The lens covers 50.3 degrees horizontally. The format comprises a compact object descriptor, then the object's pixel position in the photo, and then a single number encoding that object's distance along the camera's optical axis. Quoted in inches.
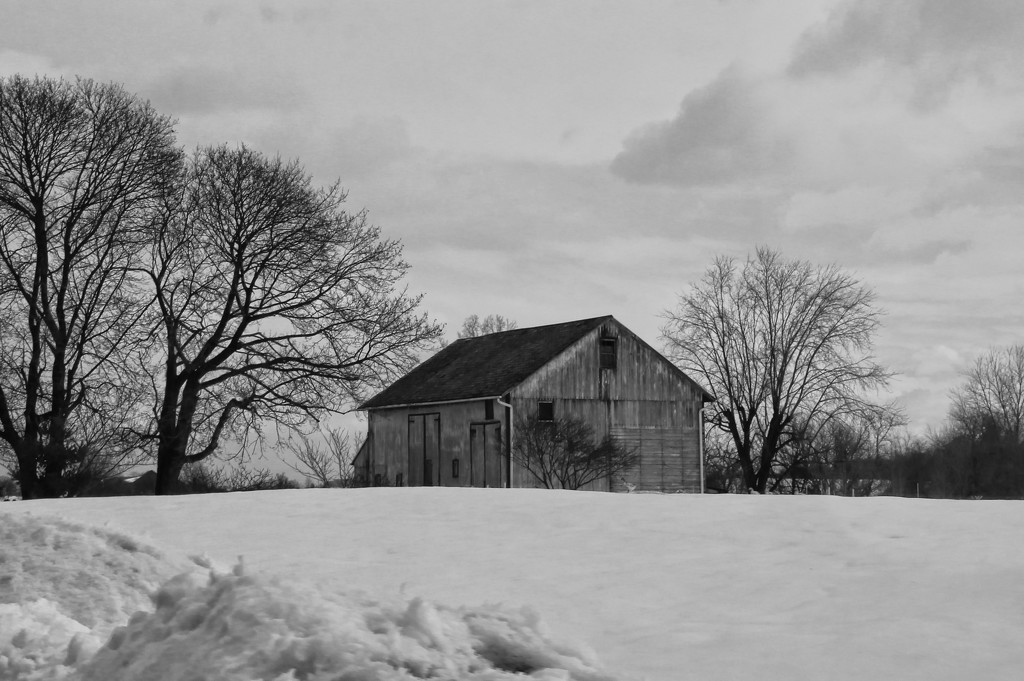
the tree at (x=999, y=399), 2198.0
